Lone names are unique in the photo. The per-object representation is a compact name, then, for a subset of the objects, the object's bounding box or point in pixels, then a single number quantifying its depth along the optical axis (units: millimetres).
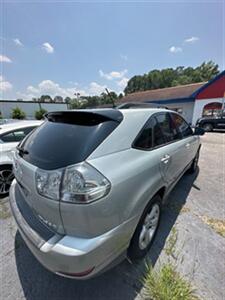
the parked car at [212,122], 14227
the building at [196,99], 17266
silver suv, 1307
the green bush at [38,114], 30734
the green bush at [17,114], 29423
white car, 3641
